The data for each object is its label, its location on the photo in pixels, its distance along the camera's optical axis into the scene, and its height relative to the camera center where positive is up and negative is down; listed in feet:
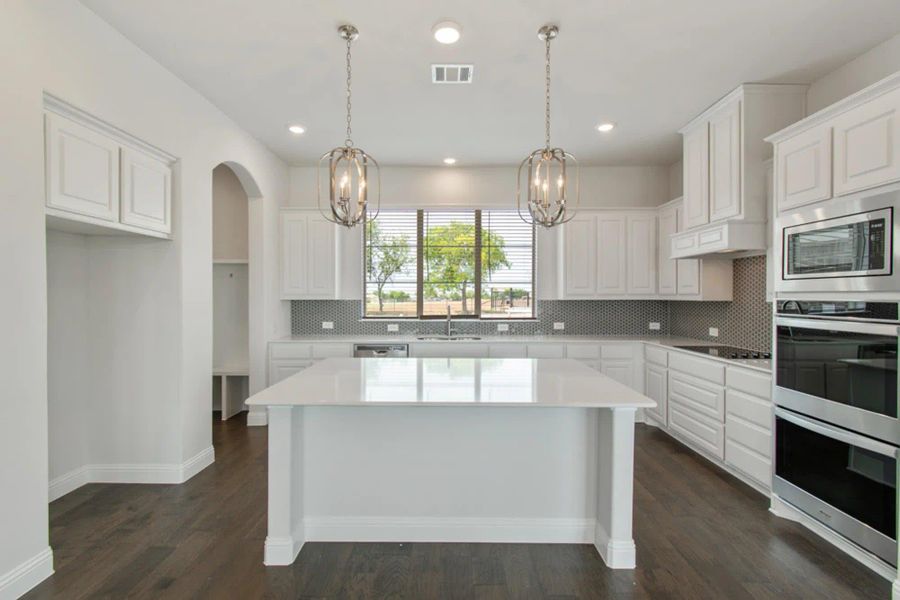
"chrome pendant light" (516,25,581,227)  7.89 +2.02
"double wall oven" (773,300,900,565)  6.97 -2.02
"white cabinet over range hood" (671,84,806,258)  10.80 +3.41
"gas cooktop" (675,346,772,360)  11.62 -1.48
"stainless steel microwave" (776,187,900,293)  7.02 +0.90
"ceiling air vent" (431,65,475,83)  10.02 +5.01
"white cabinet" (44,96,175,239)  7.59 +2.24
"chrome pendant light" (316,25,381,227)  7.70 +1.94
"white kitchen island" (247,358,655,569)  8.20 -3.15
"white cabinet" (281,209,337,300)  16.56 +1.48
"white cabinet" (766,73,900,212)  7.05 +2.58
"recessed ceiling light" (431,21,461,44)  8.42 +5.00
